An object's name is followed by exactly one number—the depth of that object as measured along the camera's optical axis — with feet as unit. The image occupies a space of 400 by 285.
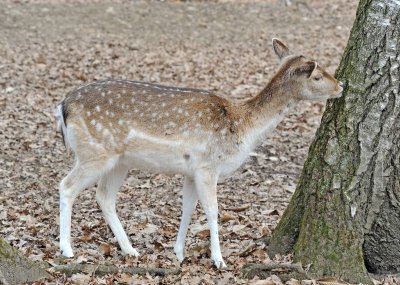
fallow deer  42.75
